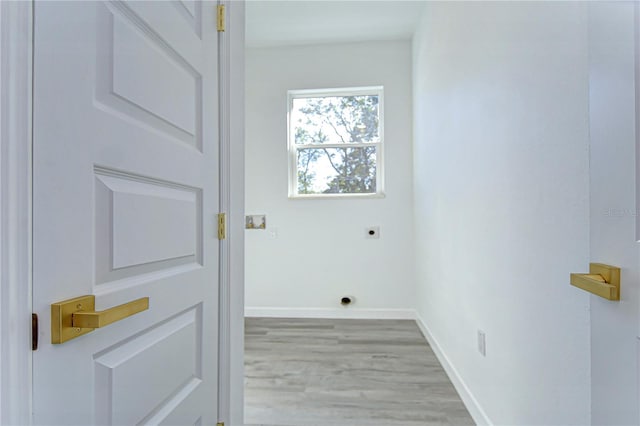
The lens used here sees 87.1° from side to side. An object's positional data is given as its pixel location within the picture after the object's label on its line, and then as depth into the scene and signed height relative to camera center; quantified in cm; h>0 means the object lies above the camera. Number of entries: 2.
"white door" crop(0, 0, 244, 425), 46 +1
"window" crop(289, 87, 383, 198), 347 +78
